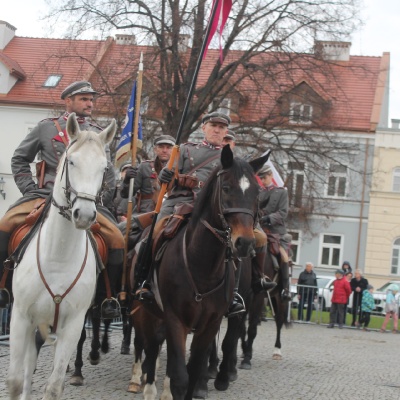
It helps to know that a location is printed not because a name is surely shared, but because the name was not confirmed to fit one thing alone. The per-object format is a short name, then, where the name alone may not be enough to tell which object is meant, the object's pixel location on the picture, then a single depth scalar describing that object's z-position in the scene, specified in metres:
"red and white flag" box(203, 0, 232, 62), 9.53
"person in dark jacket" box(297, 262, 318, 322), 30.02
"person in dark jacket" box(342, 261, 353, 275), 31.74
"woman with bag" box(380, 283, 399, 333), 28.48
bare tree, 31.50
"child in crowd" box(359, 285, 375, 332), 29.09
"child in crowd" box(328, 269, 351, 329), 28.64
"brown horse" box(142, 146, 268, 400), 8.06
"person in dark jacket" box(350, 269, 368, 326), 29.70
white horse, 7.46
